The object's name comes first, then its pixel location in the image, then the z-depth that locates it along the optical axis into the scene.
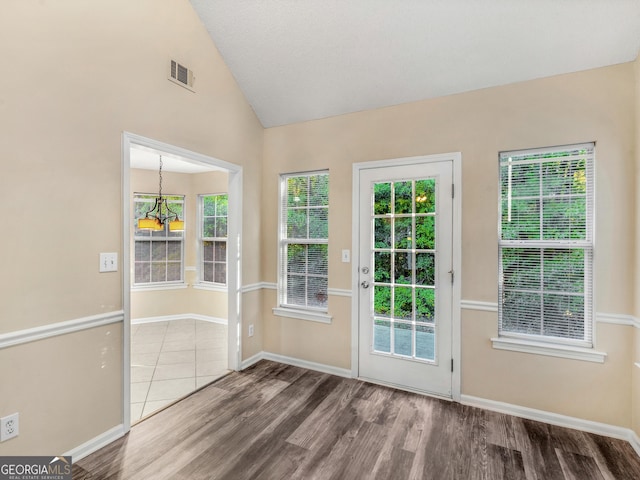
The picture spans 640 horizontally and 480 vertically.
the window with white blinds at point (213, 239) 5.10
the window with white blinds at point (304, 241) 3.25
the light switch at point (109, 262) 2.02
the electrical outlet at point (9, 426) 1.59
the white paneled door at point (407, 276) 2.66
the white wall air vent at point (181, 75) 2.45
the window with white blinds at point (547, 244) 2.29
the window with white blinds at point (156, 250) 4.99
